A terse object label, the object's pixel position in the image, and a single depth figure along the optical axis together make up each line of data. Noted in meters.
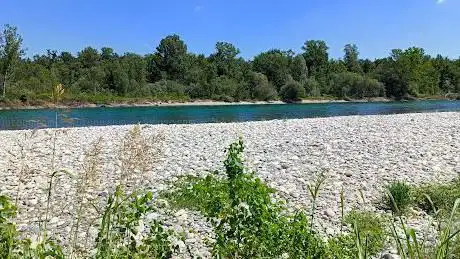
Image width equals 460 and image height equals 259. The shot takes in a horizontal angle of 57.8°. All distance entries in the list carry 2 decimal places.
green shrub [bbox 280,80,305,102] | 103.56
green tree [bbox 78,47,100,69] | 114.06
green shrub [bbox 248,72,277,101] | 104.35
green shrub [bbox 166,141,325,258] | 3.26
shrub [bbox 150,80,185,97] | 101.62
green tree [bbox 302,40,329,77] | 135.15
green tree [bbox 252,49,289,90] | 116.99
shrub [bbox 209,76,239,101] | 103.88
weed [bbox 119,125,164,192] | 2.72
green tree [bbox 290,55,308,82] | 121.44
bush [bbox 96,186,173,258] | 2.62
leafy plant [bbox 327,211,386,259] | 4.42
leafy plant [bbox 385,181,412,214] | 7.71
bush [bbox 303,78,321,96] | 110.12
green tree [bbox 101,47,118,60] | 121.81
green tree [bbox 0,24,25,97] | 70.06
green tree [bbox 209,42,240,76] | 123.32
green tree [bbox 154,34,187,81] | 121.44
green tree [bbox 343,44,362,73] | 137.50
